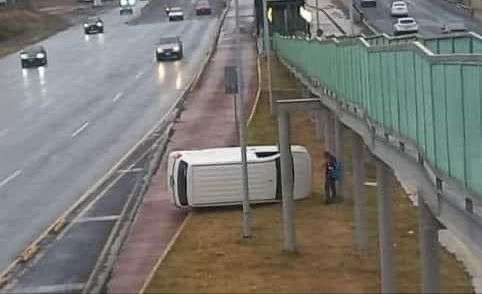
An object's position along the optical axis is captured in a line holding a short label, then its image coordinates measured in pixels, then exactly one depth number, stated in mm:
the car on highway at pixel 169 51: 75875
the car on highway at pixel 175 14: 115625
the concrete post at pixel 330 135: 33809
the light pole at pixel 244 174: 26734
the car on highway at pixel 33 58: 80938
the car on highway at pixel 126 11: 136625
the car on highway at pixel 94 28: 110188
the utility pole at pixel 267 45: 51091
